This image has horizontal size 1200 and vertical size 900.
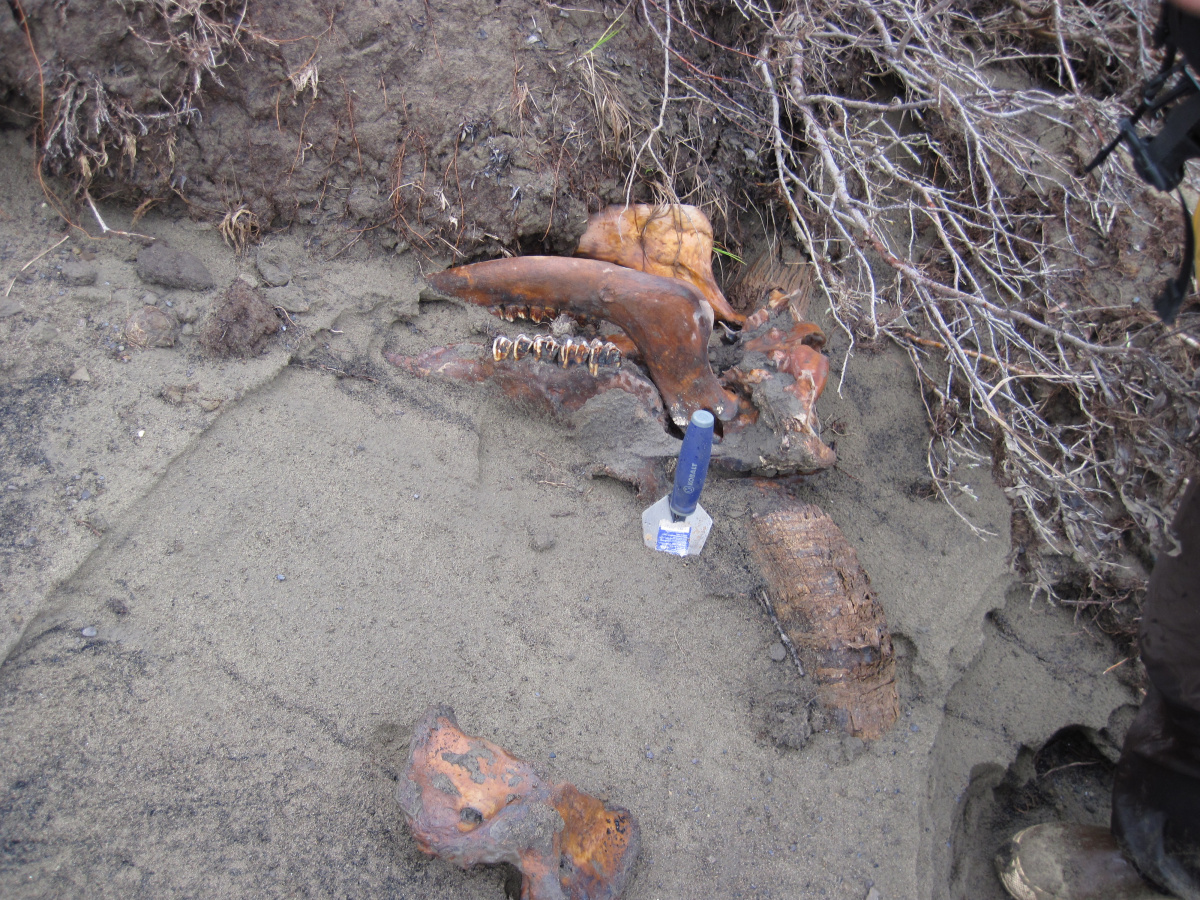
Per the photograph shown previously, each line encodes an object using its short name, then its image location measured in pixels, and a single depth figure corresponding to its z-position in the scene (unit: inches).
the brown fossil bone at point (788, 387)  90.4
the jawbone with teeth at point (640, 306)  92.0
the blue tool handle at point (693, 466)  74.3
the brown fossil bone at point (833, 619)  78.2
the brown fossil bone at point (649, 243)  105.3
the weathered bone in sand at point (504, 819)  54.9
